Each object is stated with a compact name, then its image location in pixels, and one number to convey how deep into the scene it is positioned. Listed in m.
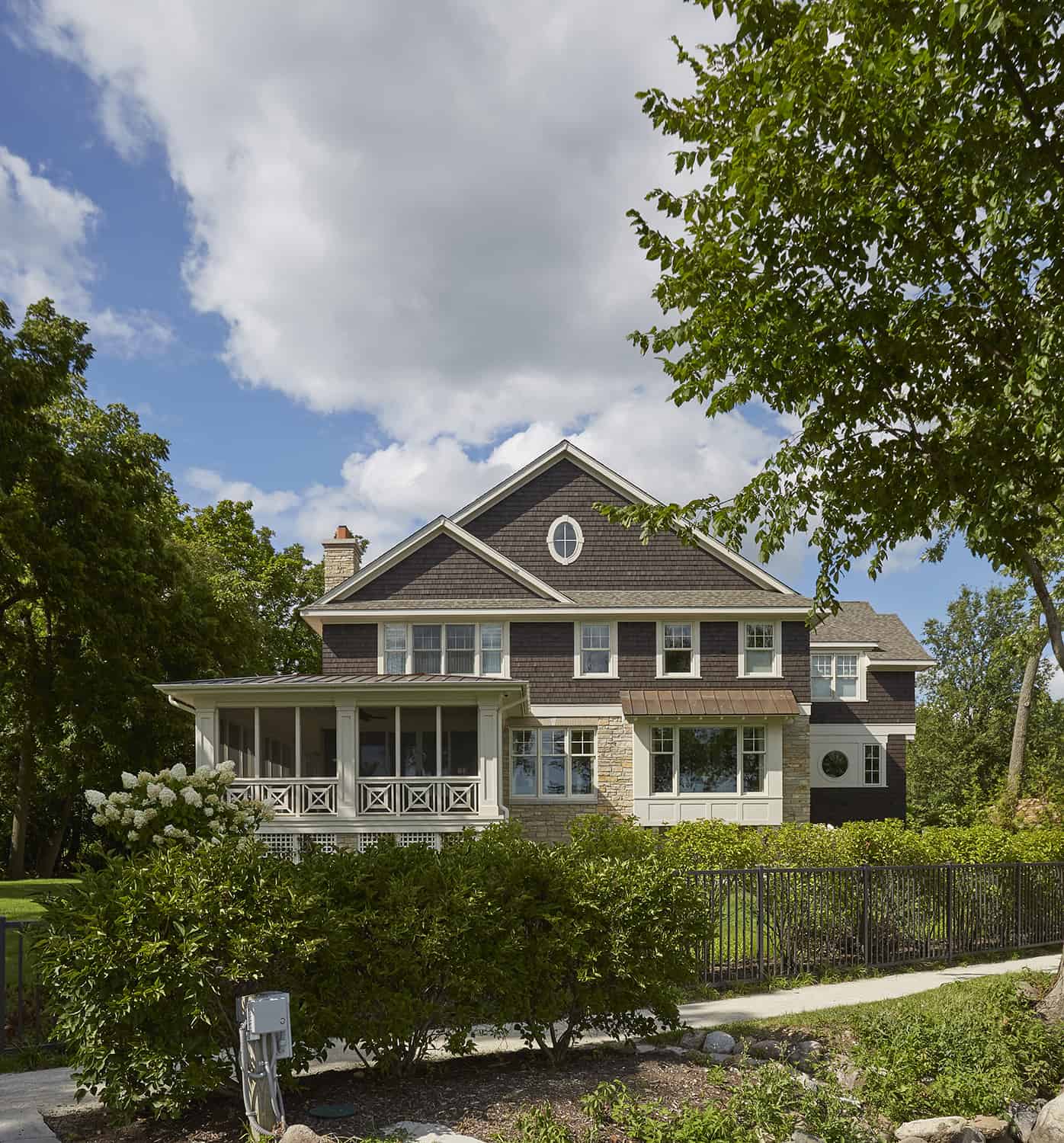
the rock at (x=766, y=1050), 7.98
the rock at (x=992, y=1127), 6.86
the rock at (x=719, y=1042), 8.12
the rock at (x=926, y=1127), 6.59
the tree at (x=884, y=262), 8.84
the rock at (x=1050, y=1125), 7.02
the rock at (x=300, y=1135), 5.45
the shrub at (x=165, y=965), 6.05
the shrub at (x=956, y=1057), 7.09
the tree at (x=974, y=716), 37.62
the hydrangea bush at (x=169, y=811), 8.99
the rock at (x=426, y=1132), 5.77
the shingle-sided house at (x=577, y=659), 24.38
